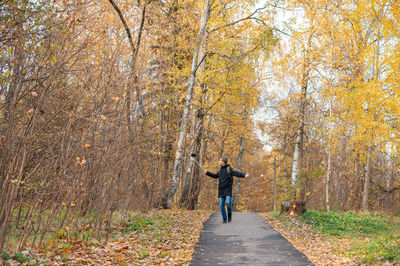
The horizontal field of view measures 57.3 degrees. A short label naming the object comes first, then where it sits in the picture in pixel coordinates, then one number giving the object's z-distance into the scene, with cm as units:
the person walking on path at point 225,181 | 1136
